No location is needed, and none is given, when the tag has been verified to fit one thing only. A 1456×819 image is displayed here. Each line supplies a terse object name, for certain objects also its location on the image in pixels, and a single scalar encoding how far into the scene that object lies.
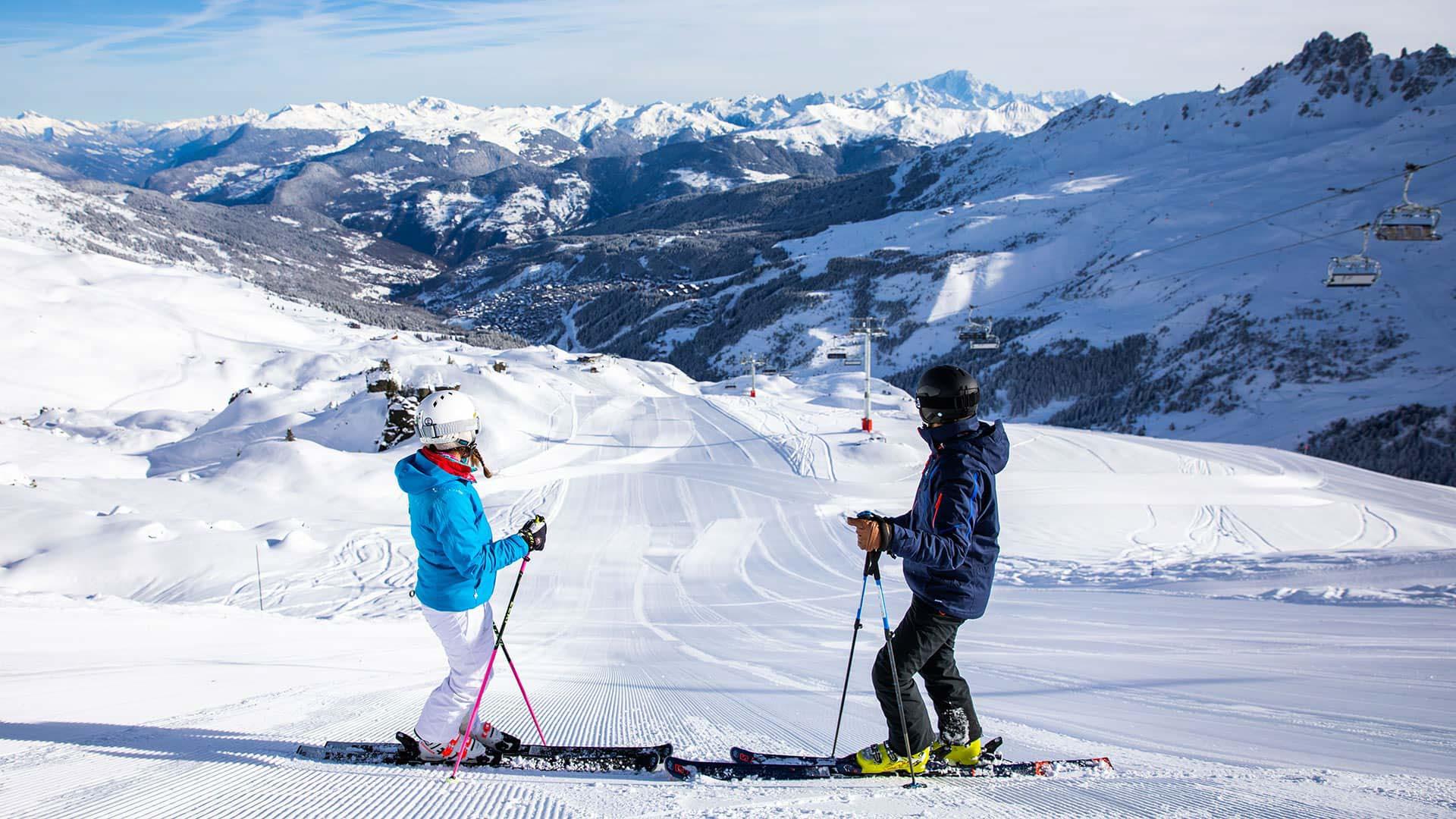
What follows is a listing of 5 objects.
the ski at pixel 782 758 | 3.92
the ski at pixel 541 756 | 3.95
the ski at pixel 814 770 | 3.79
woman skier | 3.70
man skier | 3.48
